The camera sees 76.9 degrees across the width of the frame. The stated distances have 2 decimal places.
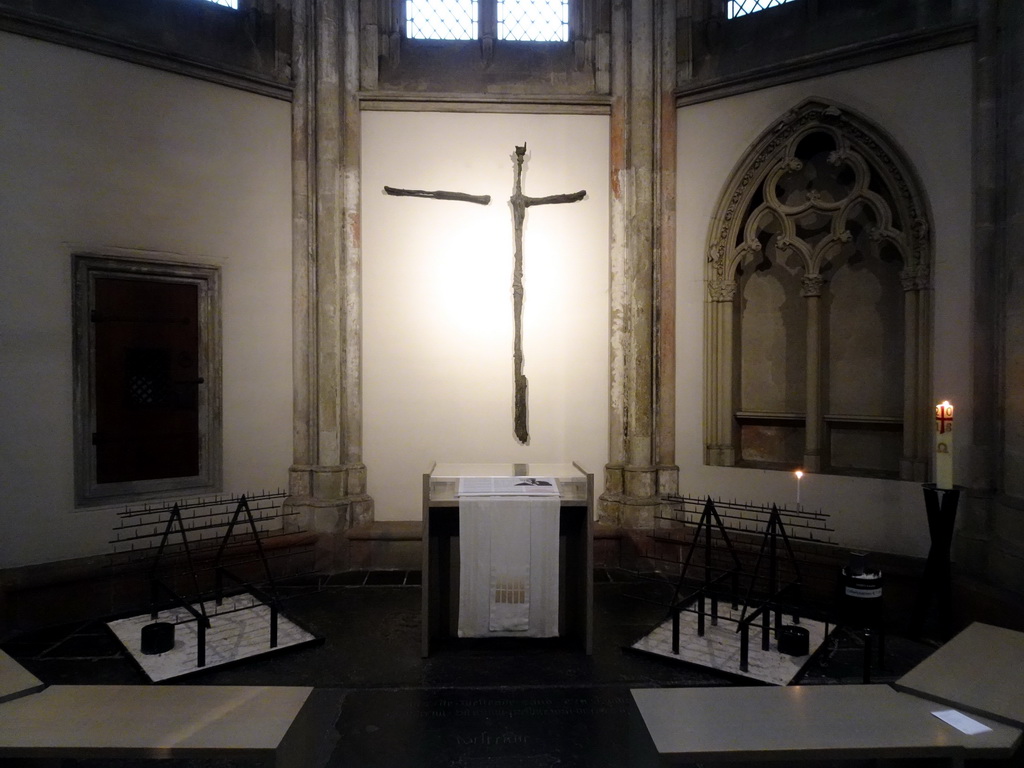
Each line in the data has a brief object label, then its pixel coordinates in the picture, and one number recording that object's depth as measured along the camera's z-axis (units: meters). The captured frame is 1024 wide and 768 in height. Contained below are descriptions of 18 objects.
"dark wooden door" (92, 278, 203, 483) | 4.59
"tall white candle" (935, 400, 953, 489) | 3.66
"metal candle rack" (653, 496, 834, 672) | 3.68
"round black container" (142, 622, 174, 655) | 3.63
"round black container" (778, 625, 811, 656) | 3.60
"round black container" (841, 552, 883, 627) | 3.78
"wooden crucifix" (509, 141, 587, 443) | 5.44
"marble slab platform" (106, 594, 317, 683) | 3.51
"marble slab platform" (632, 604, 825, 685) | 3.42
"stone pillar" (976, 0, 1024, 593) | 3.70
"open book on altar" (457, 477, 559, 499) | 3.62
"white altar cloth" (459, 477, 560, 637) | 3.59
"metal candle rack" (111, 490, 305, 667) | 4.15
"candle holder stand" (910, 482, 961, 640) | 3.69
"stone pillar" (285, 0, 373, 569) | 5.32
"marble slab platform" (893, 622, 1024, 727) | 2.04
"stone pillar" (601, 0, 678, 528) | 5.37
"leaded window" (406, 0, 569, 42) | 5.72
